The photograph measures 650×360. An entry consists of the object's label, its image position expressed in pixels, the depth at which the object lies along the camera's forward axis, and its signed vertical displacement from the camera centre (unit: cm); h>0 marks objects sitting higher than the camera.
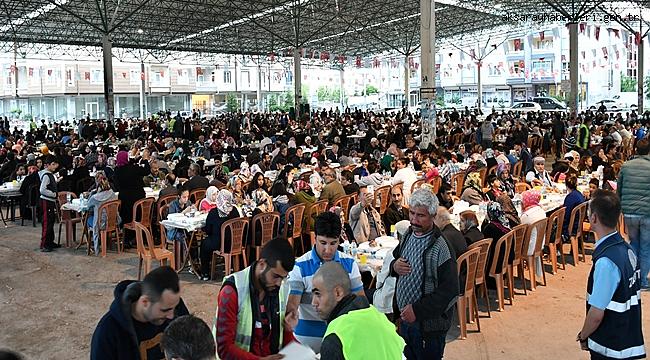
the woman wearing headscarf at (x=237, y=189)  862 -77
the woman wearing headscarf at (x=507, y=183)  928 -85
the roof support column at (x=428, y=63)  1697 +178
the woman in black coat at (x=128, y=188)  946 -73
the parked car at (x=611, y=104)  4369 +140
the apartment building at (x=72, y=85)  4572 +411
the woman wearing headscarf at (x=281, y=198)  868 -89
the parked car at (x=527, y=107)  3980 +127
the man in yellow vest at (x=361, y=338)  234 -76
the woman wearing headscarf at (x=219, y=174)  1123 -70
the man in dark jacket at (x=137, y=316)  278 -80
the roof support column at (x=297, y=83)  3200 +253
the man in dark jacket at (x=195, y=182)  997 -72
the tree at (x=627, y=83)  4825 +305
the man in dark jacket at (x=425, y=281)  354 -85
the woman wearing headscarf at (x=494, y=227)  655 -103
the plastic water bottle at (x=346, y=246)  623 -113
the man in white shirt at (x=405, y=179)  1010 -78
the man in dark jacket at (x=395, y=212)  793 -103
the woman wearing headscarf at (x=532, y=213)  703 -98
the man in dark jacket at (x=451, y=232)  512 -90
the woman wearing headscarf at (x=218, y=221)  763 -102
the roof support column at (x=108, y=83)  2581 +230
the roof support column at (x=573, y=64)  2461 +241
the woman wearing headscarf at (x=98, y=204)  903 -93
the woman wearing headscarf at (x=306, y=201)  859 -93
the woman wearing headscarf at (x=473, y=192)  861 -88
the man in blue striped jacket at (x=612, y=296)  328 -89
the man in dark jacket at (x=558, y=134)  2009 -27
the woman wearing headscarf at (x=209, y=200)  847 -85
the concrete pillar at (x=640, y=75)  2906 +223
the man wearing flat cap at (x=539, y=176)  1009 -82
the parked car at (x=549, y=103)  4325 +155
